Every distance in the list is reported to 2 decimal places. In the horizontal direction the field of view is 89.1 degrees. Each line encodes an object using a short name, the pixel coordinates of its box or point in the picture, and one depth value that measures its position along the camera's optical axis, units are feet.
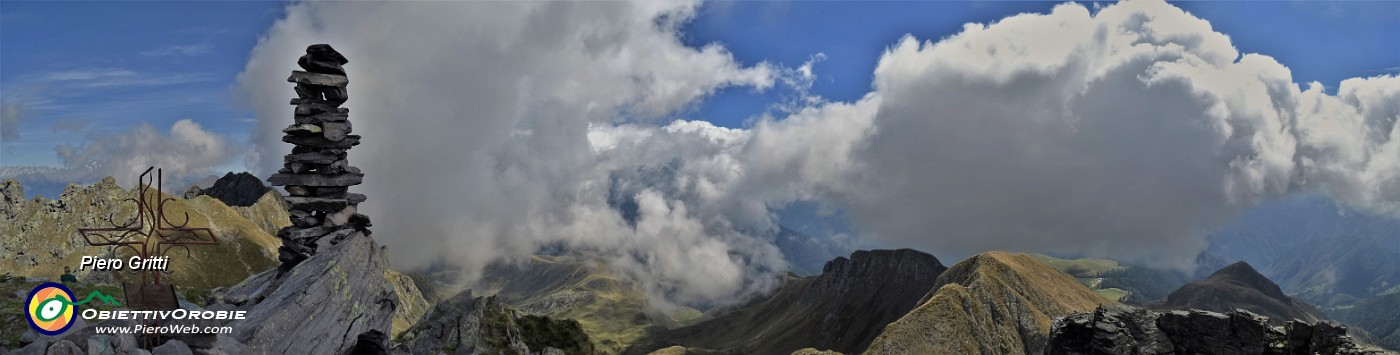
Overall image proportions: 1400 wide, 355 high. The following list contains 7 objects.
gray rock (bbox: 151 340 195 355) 86.33
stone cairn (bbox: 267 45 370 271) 134.82
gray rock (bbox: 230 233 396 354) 107.41
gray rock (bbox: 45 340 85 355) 83.15
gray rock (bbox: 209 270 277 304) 115.91
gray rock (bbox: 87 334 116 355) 83.56
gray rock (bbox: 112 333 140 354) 85.40
